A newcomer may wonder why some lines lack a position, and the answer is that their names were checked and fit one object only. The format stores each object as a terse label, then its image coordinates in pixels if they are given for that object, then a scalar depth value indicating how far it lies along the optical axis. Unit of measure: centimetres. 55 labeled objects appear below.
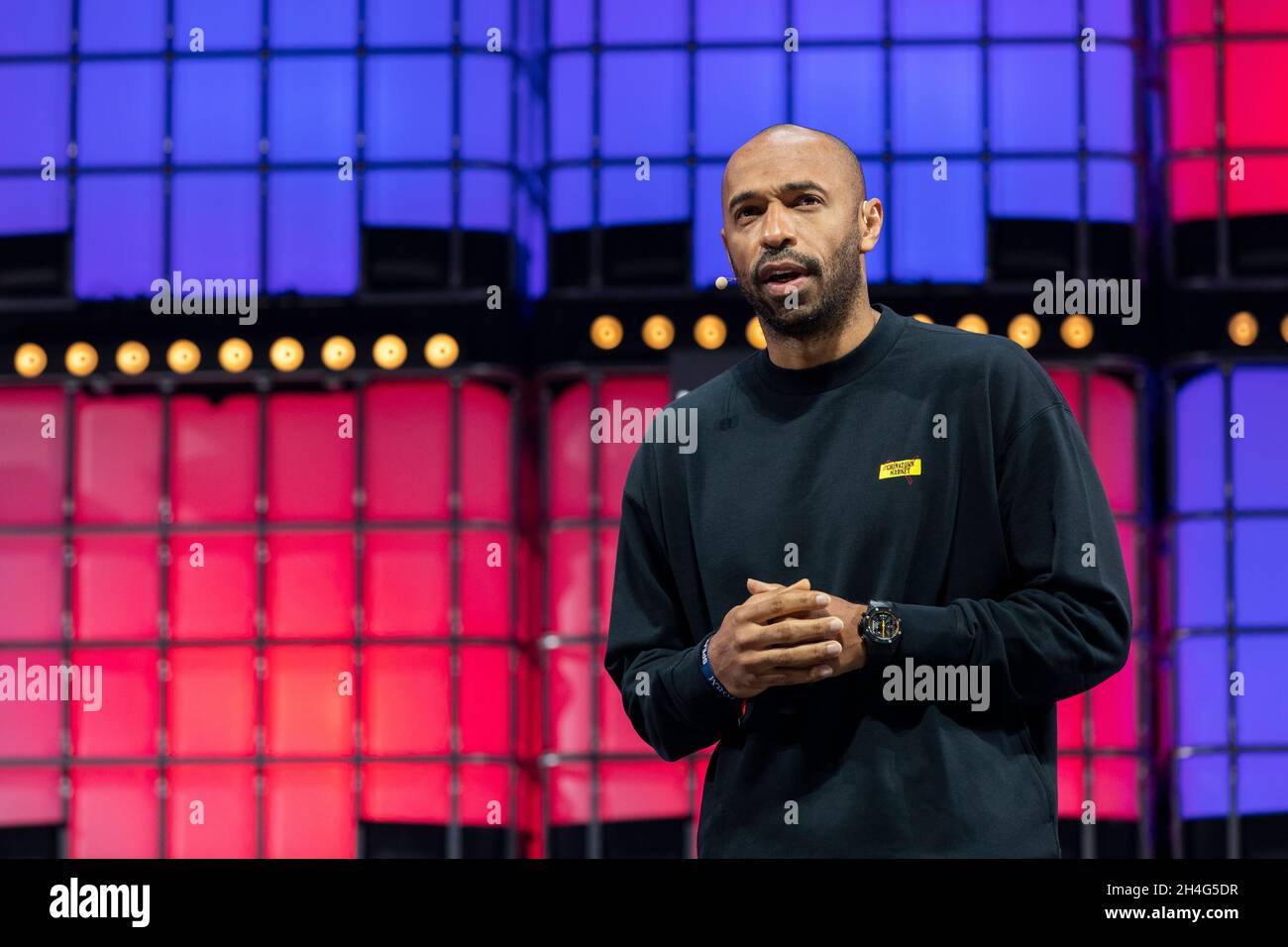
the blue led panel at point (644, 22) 632
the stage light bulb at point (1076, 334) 613
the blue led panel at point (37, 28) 639
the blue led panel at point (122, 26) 638
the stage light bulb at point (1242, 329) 604
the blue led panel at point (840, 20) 624
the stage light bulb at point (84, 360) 626
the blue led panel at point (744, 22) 628
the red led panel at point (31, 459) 630
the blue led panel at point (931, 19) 624
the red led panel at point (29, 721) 616
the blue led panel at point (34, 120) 632
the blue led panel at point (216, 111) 632
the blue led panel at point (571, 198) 625
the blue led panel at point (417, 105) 630
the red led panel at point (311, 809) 610
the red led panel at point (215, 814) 614
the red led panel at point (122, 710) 621
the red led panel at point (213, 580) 627
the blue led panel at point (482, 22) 630
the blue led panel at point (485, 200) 625
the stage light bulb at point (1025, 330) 609
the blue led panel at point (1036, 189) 614
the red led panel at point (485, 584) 620
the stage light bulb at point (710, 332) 616
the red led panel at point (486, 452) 628
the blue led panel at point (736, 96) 620
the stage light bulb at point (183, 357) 625
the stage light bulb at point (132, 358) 626
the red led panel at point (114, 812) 614
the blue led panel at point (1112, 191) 618
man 189
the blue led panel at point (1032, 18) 622
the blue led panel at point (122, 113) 634
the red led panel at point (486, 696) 616
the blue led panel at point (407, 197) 626
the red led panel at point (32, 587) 621
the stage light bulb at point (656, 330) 622
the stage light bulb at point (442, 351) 621
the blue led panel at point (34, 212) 630
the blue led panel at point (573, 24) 636
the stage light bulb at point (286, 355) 621
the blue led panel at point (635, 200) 623
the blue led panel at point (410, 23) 632
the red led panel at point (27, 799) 613
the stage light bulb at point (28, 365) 627
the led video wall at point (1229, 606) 586
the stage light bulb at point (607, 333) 622
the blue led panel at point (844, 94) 613
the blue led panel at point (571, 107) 627
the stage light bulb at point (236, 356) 624
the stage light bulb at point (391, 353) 623
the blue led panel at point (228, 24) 634
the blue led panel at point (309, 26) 634
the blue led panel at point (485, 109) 629
